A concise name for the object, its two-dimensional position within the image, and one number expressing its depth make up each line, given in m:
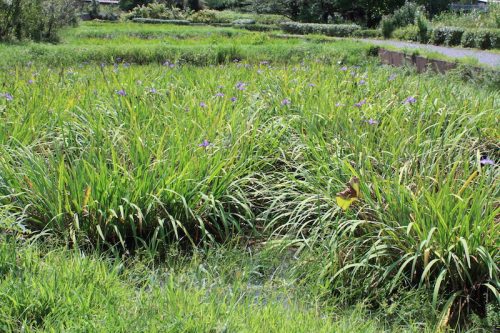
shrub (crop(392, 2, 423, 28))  28.75
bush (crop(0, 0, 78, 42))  14.41
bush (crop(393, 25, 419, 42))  23.71
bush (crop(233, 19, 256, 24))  35.03
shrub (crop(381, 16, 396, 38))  27.37
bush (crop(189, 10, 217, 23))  35.81
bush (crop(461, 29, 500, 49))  18.42
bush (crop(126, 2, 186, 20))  36.84
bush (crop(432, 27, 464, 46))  20.77
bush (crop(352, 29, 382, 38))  28.67
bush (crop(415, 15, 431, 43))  22.66
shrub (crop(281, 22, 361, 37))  29.52
